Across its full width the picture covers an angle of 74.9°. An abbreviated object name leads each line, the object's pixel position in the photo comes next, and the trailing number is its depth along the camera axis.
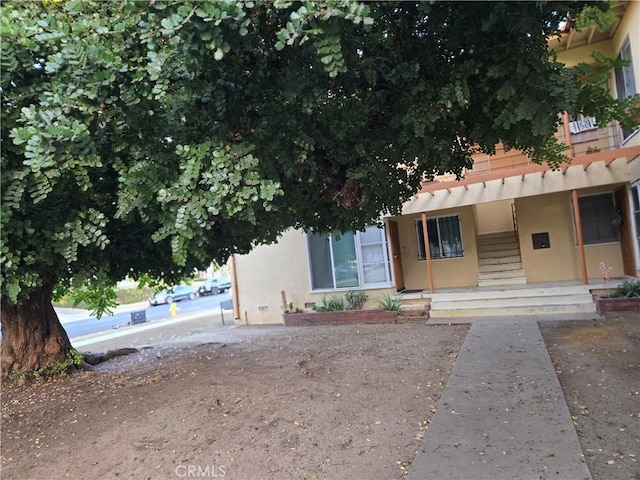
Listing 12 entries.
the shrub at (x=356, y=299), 11.78
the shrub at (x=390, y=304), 10.88
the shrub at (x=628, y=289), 8.66
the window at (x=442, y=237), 12.48
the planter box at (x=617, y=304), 8.46
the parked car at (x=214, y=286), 34.09
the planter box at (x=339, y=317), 10.72
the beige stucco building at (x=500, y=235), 9.73
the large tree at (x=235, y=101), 2.94
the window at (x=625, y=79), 9.00
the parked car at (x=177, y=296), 29.88
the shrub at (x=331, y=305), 11.73
